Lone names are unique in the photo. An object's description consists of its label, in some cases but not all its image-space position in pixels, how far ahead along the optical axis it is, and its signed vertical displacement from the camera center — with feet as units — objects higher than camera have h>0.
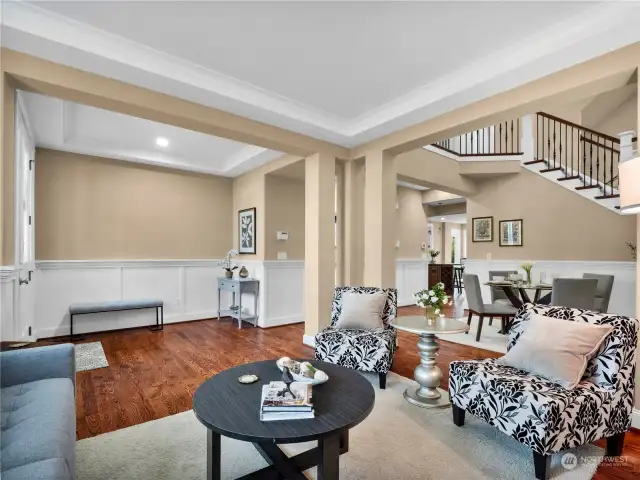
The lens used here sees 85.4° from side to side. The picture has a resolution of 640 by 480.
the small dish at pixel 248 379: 6.61 -2.66
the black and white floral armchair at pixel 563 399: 6.07 -2.95
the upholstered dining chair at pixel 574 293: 13.71 -2.00
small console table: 18.21 -2.59
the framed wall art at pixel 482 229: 22.98 +0.90
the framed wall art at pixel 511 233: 21.61 +0.61
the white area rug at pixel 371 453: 6.35 -4.24
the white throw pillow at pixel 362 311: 11.12 -2.25
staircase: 19.10 +5.66
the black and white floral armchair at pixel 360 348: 10.05 -3.16
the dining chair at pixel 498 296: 17.92 -2.85
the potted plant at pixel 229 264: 19.26 -1.36
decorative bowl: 6.48 -2.59
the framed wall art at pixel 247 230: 19.32 +0.64
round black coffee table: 4.98 -2.71
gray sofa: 4.04 -2.61
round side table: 9.12 -3.44
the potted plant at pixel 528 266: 17.07 -1.18
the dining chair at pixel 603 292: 15.65 -2.27
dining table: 15.47 -2.05
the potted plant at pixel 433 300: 9.59 -1.62
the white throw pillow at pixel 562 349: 6.66 -2.11
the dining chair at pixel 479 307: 15.23 -2.96
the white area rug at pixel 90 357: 11.98 -4.34
